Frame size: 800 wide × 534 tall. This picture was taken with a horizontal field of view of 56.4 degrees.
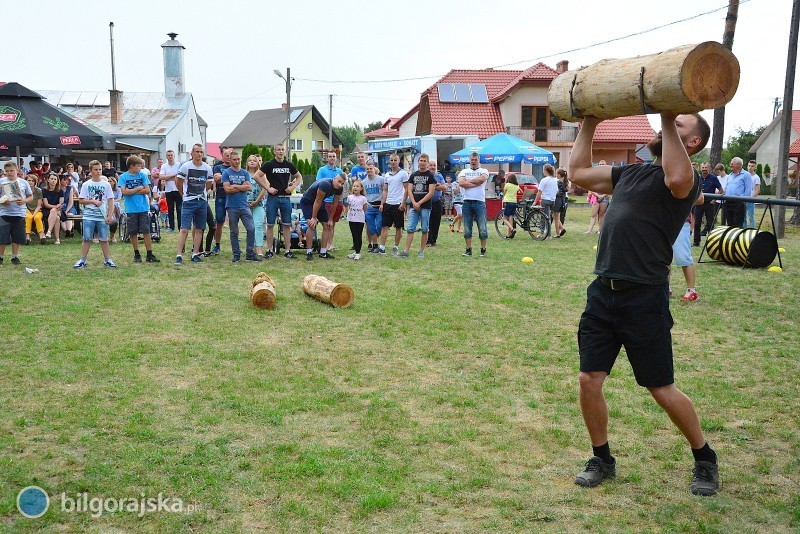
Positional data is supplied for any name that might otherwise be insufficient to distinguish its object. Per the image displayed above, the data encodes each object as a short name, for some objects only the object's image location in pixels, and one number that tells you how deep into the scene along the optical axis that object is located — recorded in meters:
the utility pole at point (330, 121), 63.09
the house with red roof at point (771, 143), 56.22
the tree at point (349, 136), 115.56
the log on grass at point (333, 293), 8.64
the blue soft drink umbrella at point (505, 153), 25.94
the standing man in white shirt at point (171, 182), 14.59
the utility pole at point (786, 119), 18.31
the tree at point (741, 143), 58.25
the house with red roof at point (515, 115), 42.34
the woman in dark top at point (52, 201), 15.78
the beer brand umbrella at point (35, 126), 14.97
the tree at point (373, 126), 116.70
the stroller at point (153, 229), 16.05
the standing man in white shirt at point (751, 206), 17.03
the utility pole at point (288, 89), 41.56
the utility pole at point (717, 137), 22.83
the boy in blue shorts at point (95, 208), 11.55
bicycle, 17.88
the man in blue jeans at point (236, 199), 12.38
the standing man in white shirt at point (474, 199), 13.27
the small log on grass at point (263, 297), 8.50
